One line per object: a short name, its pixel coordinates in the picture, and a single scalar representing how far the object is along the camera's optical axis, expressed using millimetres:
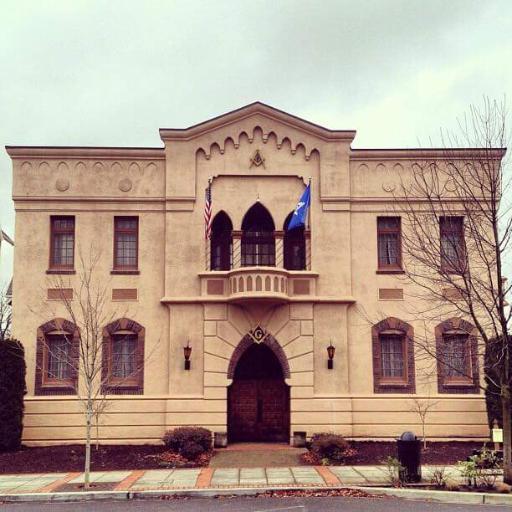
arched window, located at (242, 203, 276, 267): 22891
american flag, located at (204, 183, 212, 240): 21109
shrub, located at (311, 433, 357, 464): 18391
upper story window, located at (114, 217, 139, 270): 22781
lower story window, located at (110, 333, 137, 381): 22172
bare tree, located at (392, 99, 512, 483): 17922
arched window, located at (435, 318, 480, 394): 21688
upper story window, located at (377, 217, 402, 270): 22734
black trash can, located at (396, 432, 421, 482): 15172
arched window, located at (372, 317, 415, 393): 21938
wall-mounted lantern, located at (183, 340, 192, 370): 21531
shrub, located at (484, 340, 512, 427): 19366
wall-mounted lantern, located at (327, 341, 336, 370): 21578
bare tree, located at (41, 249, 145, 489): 21656
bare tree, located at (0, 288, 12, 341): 49344
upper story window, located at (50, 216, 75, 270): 22703
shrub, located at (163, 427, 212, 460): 19094
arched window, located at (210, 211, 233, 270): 22828
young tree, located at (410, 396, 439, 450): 21547
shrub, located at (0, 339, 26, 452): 20312
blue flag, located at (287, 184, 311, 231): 21016
